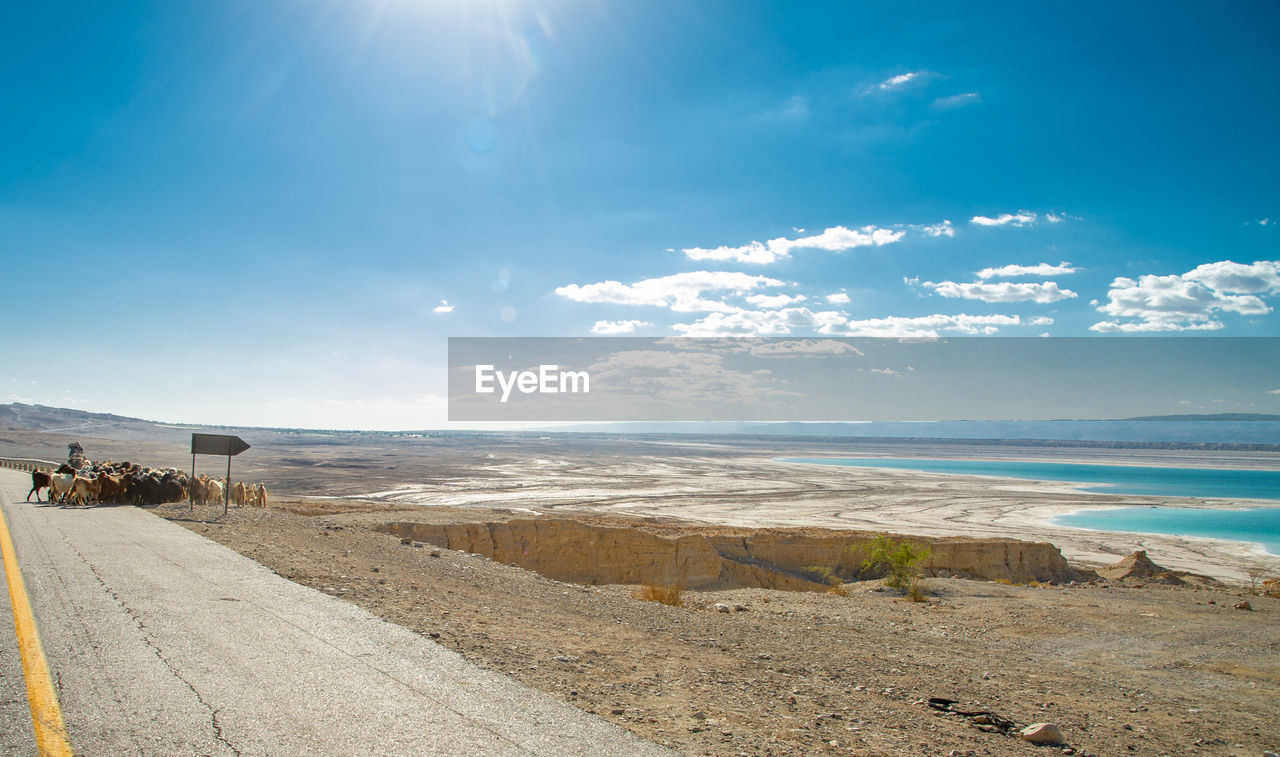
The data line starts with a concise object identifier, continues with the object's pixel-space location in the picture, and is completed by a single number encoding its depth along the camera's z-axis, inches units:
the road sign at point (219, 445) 738.8
